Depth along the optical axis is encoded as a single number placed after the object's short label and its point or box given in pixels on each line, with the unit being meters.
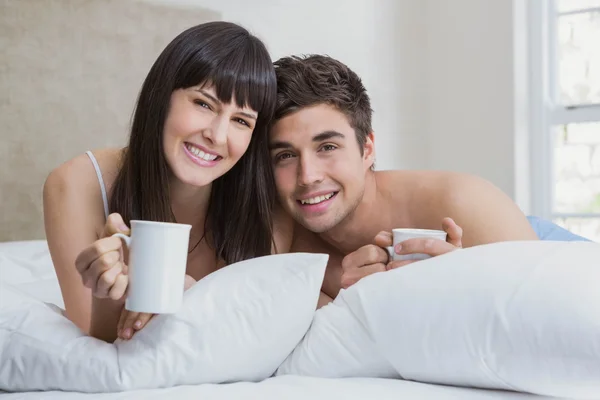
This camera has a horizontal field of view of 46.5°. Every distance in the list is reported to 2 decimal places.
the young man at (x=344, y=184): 1.48
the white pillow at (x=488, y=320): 0.78
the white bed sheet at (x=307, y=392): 0.78
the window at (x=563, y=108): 3.34
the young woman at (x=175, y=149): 1.35
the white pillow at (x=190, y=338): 0.84
